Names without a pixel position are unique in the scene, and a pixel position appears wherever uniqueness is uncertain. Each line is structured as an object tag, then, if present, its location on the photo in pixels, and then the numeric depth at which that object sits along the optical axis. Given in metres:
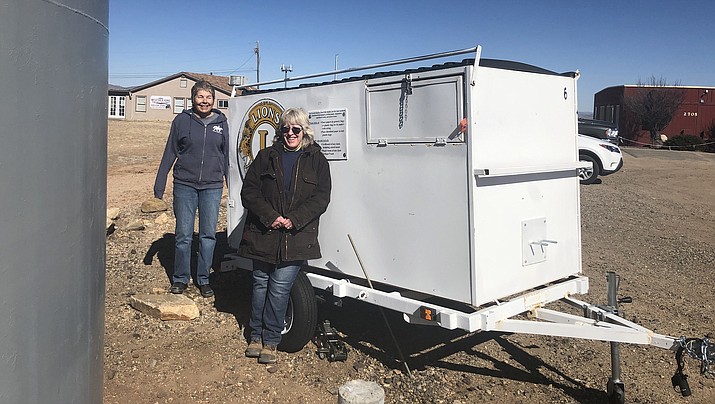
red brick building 40.59
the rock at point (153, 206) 9.20
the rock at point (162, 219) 8.73
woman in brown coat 4.37
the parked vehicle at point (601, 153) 13.77
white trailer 3.69
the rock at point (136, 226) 8.36
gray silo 1.99
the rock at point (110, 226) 8.04
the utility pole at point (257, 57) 51.56
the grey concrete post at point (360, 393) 2.41
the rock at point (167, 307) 5.36
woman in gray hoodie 5.65
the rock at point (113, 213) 8.43
